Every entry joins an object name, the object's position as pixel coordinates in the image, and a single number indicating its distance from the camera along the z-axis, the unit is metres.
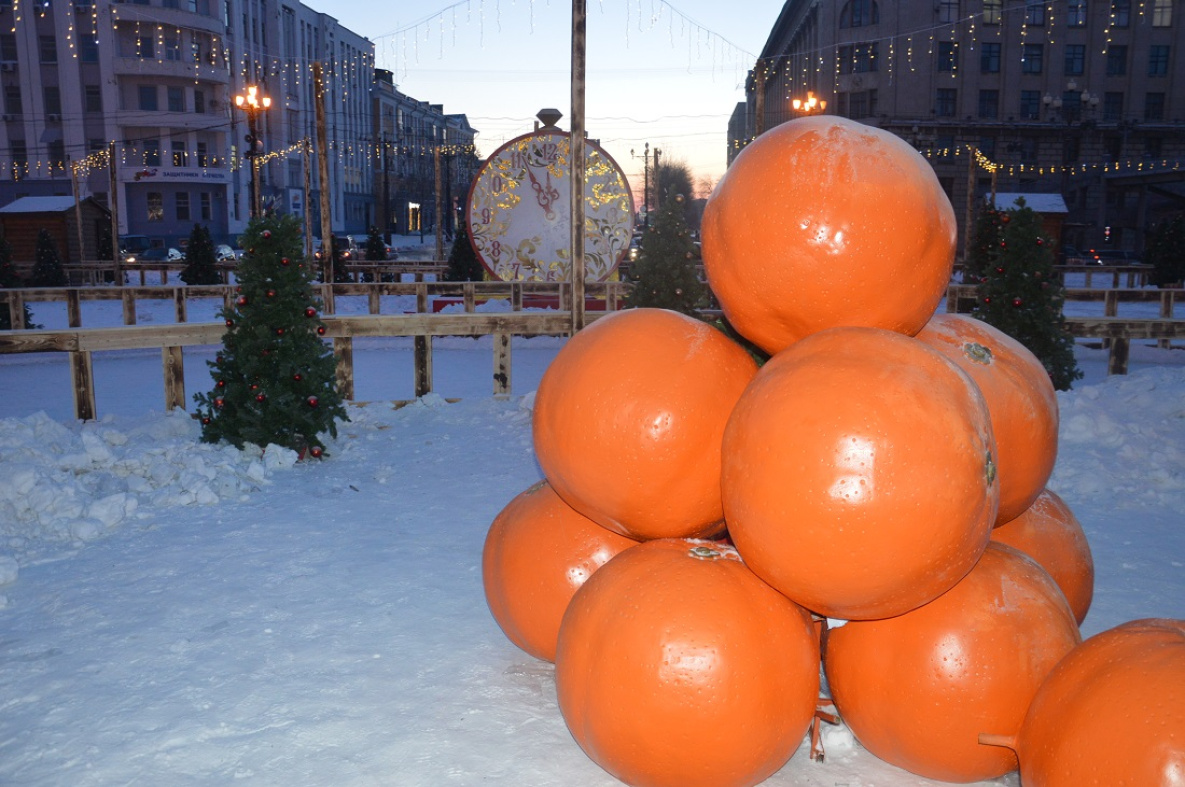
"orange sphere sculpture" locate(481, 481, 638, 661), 3.68
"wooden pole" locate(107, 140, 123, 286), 25.25
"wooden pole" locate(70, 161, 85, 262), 29.69
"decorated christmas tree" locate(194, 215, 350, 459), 7.61
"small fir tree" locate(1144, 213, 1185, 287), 29.27
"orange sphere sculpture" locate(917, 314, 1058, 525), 3.30
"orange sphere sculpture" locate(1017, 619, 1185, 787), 2.35
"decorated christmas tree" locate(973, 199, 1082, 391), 10.87
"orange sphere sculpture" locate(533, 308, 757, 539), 3.20
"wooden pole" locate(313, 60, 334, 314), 14.50
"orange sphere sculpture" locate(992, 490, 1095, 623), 3.71
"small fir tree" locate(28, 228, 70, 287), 25.83
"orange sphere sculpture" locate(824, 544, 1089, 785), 2.93
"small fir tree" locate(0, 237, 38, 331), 21.84
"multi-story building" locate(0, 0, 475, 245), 51.16
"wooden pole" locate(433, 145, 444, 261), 29.19
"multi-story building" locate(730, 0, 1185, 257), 52.69
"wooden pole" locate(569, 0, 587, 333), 8.91
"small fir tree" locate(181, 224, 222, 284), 26.58
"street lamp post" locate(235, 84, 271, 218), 23.83
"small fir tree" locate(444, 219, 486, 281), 24.11
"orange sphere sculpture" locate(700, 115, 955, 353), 3.10
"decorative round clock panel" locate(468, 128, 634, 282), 15.63
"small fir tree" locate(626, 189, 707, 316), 12.34
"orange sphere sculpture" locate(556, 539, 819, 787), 2.82
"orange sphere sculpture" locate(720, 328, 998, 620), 2.66
